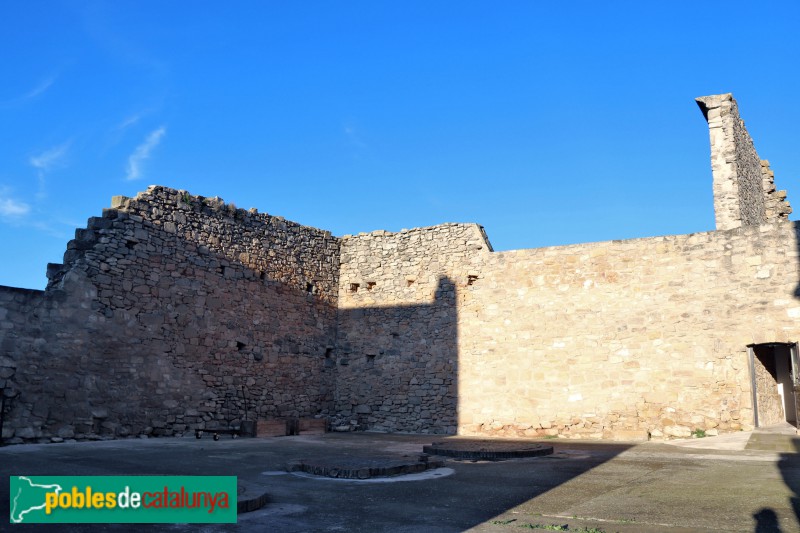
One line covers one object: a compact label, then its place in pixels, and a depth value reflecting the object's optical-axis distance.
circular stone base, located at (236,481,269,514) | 5.11
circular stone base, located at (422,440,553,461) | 9.03
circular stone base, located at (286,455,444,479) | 7.06
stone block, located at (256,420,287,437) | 13.23
